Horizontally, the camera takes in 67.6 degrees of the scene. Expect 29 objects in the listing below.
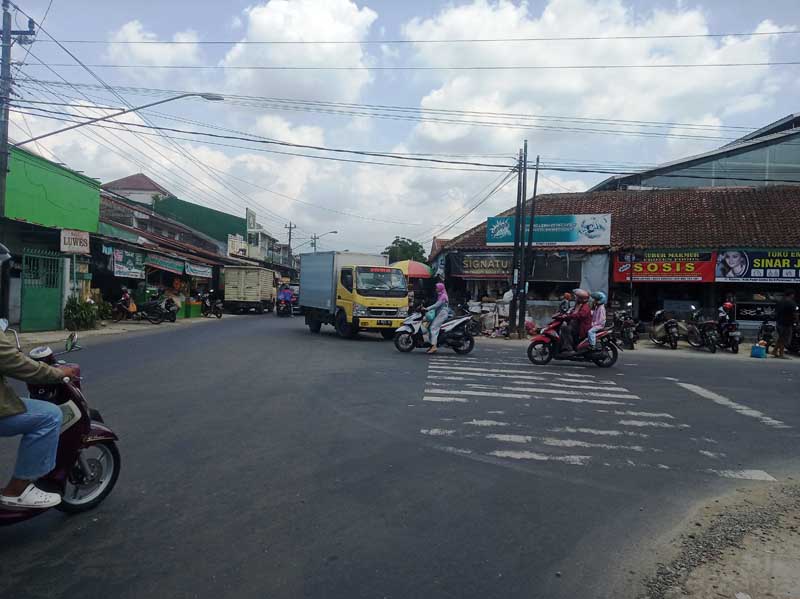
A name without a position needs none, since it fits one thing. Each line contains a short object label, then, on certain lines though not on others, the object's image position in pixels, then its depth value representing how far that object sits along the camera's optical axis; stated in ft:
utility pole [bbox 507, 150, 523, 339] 71.10
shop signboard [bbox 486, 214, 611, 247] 78.48
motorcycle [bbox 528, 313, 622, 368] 41.50
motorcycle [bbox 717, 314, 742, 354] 58.23
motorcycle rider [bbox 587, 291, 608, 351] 40.88
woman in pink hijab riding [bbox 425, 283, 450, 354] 46.42
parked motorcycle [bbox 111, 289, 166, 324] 74.18
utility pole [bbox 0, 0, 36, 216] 49.01
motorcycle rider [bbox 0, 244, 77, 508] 11.55
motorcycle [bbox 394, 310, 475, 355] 46.75
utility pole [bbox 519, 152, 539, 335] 71.41
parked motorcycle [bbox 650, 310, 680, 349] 60.70
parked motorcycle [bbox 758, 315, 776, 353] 58.44
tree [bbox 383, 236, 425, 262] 201.16
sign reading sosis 74.38
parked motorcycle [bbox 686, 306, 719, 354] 58.29
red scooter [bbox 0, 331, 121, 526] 12.68
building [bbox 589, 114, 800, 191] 89.25
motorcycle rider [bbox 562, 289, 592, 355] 41.65
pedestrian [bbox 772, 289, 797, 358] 52.42
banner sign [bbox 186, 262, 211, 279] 92.94
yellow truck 57.36
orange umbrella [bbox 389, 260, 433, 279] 94.58
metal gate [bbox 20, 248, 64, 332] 57.52
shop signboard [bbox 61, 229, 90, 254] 59.77
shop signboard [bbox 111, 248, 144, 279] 72.32
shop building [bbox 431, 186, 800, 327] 73.21
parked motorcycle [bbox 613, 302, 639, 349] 59.06
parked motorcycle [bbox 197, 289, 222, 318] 96.99
